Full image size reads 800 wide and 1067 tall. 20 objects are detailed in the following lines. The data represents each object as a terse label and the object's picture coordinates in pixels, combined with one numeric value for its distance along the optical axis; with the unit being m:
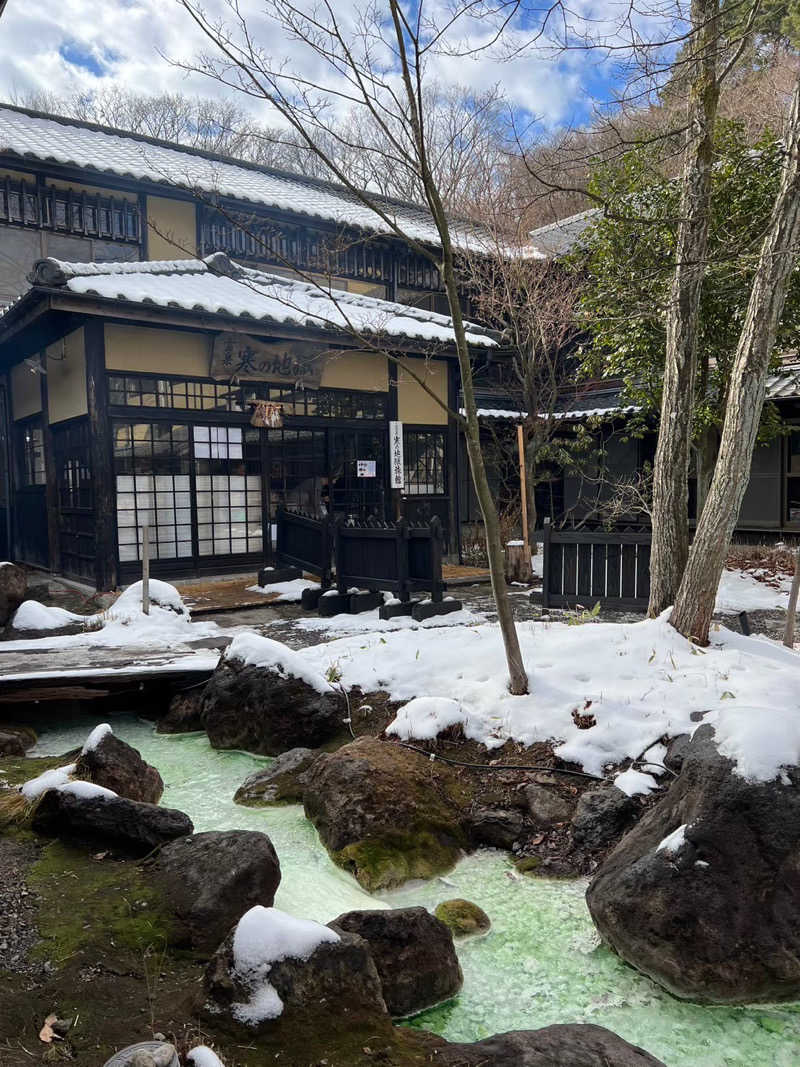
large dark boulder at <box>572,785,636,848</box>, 4.16
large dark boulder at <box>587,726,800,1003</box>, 3.07
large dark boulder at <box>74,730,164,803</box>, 4.35
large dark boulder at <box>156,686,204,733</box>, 6.34
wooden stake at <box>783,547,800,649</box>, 6.48
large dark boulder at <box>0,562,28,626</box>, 8.50
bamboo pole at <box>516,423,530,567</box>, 12.92
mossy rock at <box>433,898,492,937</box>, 3.60
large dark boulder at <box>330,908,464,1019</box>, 2.98
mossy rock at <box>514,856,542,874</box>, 4.10
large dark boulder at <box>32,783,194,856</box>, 3.79
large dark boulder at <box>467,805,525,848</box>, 4.37
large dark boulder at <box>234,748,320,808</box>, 4.87
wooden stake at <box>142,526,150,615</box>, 8.58
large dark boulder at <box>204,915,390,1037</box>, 2.40
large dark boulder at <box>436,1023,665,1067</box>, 2.38
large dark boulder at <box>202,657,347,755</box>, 5.69
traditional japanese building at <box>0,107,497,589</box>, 10.90
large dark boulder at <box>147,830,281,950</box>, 3.13
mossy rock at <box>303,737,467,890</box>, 4.08
